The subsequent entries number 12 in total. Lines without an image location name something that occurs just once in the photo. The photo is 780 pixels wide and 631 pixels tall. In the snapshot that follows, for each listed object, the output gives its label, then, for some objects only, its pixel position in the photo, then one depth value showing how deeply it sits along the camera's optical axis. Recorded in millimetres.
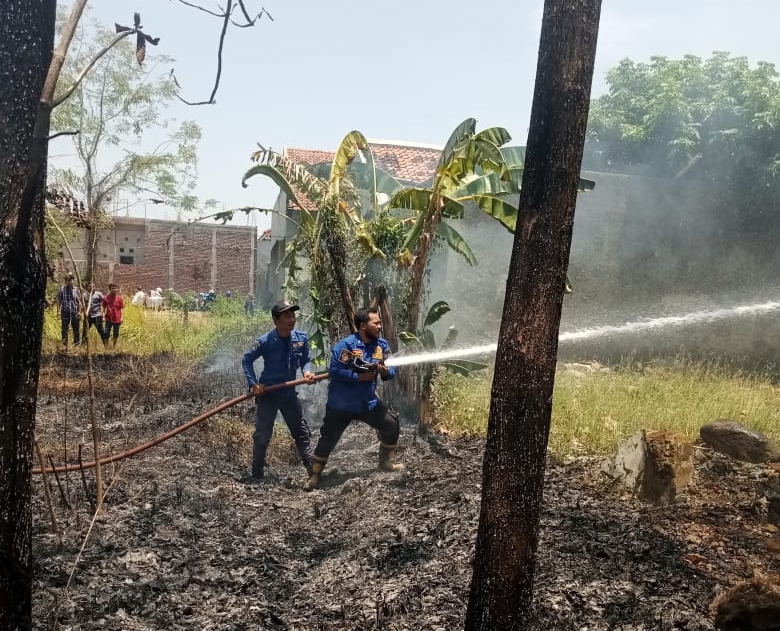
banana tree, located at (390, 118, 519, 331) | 7625
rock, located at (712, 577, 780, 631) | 3375
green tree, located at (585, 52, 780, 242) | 13797
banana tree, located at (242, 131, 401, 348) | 8586
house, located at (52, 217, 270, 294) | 35656
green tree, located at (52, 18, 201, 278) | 22109
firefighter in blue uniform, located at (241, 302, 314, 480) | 6645
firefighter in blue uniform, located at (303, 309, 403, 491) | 6230
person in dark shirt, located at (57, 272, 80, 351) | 13867
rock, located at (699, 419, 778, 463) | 6484
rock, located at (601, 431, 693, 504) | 5418
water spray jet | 14117
